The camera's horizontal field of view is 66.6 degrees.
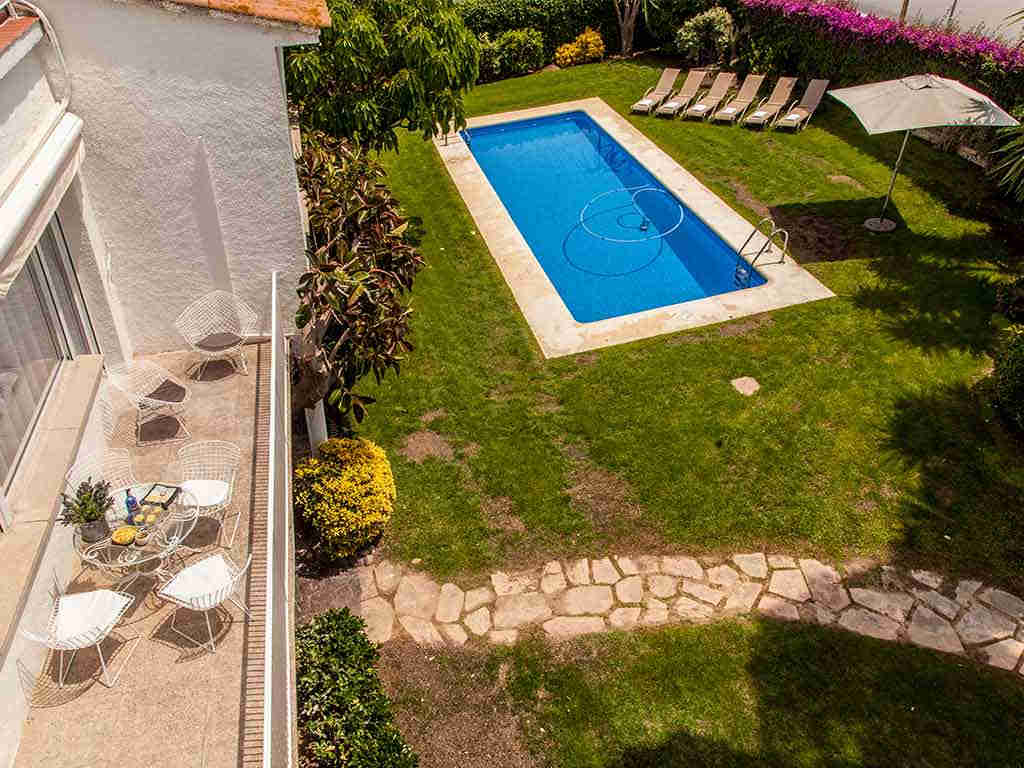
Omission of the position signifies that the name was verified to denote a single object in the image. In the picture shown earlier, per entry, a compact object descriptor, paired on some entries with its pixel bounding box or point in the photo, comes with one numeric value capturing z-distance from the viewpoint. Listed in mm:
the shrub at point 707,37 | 28688
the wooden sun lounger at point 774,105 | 25547
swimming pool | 19766
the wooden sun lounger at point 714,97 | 26516
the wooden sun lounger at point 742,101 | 26047
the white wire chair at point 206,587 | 7738
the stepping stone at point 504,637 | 11758
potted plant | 8070
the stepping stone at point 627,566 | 12656
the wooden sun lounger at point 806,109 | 25172
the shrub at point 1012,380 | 14125
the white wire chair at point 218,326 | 10500
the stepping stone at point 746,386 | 15734
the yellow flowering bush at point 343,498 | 12438
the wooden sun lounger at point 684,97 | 26938
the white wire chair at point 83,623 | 7215
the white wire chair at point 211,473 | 8719
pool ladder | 19172
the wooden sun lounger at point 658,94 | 27297
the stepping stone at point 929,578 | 12188
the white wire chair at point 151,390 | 9922
